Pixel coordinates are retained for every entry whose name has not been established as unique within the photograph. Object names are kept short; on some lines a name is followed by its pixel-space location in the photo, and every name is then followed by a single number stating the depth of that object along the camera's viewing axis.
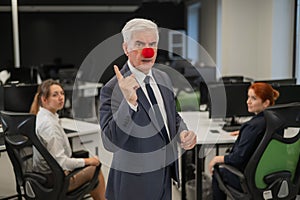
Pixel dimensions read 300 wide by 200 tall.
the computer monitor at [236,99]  3.90
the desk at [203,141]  3.24
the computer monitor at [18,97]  3.93
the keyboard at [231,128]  3.81
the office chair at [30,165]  2.72
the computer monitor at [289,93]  4.04
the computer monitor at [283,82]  4.31
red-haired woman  2.81
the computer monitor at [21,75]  5.44
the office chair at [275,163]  2.61
